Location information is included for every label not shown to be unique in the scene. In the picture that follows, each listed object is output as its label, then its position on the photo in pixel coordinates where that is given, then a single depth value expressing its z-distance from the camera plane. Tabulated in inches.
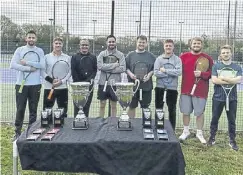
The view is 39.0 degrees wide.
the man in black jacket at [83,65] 210.1
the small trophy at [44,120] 136.8
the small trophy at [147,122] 129.3
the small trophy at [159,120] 134.6
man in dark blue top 197.3
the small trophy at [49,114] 139.0
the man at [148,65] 210.4
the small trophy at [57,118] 137.4
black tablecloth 118.1
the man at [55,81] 205.3
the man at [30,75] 204.8
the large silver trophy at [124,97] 136.1
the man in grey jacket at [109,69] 208.3
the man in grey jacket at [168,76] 203.0
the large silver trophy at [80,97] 138.0
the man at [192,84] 208.5
